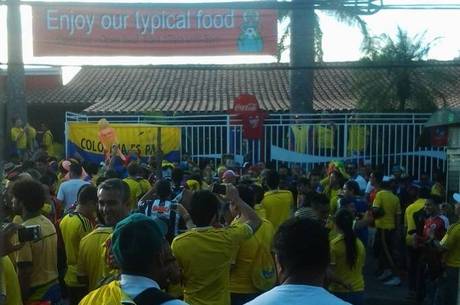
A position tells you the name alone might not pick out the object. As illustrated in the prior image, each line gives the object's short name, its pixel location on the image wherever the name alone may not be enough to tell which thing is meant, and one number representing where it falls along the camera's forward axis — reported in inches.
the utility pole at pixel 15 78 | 524.2
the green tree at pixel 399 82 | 784.9
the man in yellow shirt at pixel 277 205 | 359.6
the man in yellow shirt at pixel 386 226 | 446.9
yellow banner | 697.0
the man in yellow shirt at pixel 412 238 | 384.9
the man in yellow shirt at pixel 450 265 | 335.3
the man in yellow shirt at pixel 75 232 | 234.5
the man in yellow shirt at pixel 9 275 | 171.8
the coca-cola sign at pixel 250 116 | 661.3
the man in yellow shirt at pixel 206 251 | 213.3
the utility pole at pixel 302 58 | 589.3
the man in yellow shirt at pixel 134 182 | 406.6
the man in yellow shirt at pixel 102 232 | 204.8
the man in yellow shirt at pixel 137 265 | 126.6
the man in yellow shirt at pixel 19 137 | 650.2
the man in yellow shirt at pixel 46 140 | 778.9
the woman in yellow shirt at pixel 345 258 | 265.0
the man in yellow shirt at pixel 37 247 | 218.8
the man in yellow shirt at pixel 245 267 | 256.7
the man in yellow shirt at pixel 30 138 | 657.0
